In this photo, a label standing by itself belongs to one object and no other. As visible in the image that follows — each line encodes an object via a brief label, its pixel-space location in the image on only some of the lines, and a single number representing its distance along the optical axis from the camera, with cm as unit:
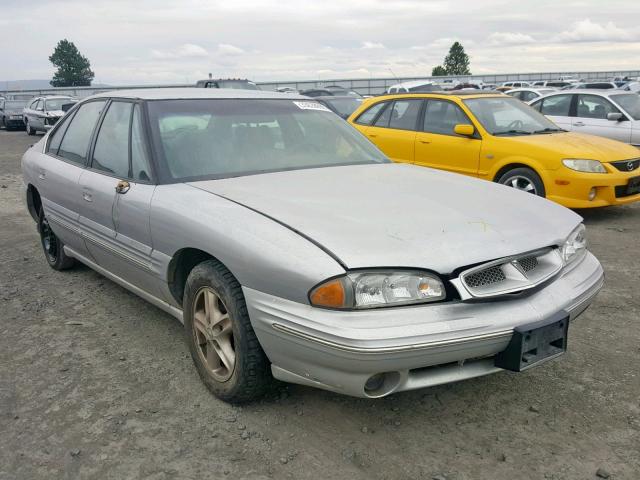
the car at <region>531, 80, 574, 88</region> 2807
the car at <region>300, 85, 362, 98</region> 2250
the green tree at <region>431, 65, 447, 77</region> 6451
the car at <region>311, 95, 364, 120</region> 1385
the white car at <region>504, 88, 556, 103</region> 1893
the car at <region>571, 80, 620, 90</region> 1582
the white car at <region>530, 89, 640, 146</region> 923
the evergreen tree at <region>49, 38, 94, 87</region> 8444
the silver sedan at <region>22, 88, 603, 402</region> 230
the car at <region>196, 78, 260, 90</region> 1857
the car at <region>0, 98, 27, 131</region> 2434
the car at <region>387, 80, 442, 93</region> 2415
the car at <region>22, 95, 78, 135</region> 2011
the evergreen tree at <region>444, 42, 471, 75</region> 6736
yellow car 647
